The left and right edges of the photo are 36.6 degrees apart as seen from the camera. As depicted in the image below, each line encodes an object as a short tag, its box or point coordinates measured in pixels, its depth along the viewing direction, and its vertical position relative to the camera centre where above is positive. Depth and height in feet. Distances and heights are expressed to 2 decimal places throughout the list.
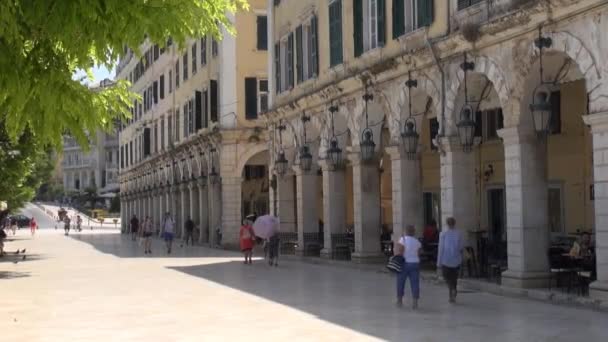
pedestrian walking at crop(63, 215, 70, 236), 225.15 -1.83
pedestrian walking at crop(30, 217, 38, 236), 226.17 -2.44
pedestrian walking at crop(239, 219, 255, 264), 95.71 -2.52
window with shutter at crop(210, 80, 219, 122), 140.67 +17.71
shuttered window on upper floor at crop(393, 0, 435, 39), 69.67 +15.55
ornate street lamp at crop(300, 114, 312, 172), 97.81 +6.15
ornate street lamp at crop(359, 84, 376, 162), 82.27 +6.27
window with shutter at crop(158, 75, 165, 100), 189.67 +27.06
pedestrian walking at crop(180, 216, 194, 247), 150.61 -2.34
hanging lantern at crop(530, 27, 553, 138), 54.29 +6.08
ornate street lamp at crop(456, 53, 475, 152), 64.03 +6.15
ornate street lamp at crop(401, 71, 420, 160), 73.15 +6.15
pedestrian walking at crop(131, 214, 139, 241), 166.20 -1.52
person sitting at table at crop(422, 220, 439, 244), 76.02 -1.90
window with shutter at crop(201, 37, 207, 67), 149.47 +26.73
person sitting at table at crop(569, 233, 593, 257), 57.42 -2.43
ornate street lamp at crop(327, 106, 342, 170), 89.61 +6.18
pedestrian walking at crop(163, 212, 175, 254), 125.09 -1.92
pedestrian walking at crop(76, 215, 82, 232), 248.87 -1.79
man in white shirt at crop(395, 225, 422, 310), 51.31 -2.77
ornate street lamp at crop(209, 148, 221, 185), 141.59 +6.38
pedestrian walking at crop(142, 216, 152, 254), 123.65 -2.26
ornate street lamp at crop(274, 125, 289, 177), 105.29 +6.02
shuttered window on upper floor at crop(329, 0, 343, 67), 87.61 +17.41
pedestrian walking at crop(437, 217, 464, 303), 52.70 -2.36
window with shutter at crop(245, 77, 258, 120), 137.59 +17.03
